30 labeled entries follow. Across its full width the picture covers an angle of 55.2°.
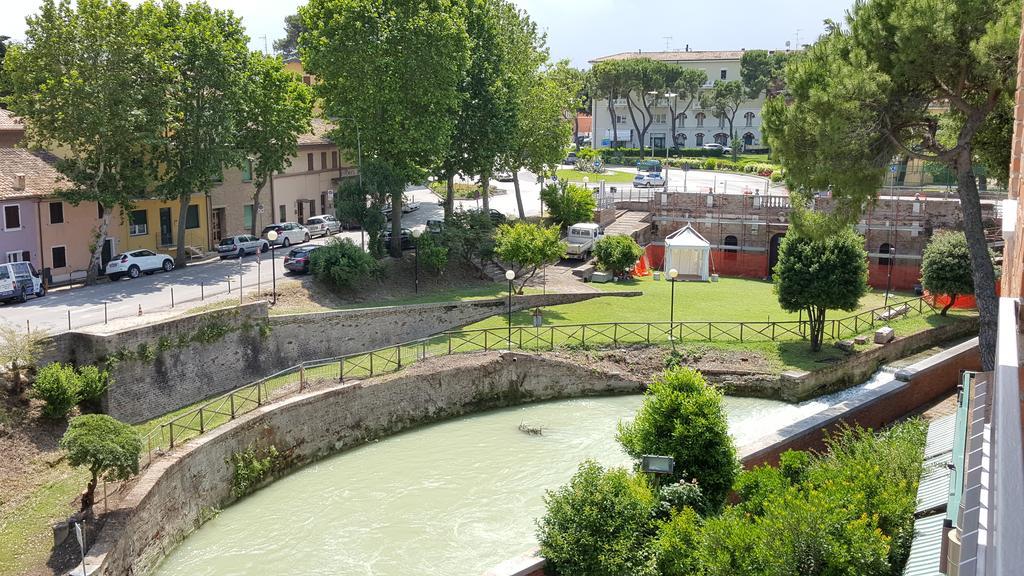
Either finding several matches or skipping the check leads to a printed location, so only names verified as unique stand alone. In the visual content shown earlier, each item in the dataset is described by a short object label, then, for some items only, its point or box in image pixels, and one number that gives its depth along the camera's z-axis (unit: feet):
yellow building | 122.21
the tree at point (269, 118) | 130.21
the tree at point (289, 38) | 335.47
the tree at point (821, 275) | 98.89
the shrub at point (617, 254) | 130.82
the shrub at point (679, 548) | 47.50
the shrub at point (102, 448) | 54.19
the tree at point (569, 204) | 151.74
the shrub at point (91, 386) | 72.18
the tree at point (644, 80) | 288.30
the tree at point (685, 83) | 290.15
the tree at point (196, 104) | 116.37
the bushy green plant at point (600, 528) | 49.32
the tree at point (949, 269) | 109.70
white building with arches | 303.68
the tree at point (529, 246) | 114.21
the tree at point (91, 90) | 104.73
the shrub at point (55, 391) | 67.51
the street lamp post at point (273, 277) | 89.40
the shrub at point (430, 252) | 118.11
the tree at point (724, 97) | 291.17
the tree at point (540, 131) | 152.15
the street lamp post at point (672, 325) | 102.58
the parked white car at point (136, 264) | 109.91
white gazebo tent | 137.69
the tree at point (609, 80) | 290.17
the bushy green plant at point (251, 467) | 71.61
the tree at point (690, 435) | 57.31
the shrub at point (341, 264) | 106.83
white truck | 140.67
